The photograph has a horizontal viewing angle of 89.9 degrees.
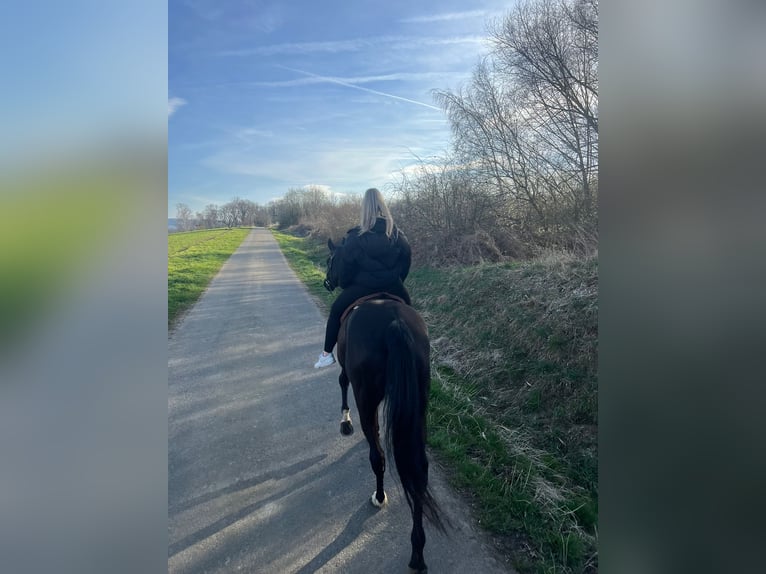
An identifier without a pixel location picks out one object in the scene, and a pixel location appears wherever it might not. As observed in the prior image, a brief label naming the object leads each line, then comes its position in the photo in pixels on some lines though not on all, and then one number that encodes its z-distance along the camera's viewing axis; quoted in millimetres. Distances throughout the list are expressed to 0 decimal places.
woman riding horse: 3430
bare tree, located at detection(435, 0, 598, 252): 7262
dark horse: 2473
